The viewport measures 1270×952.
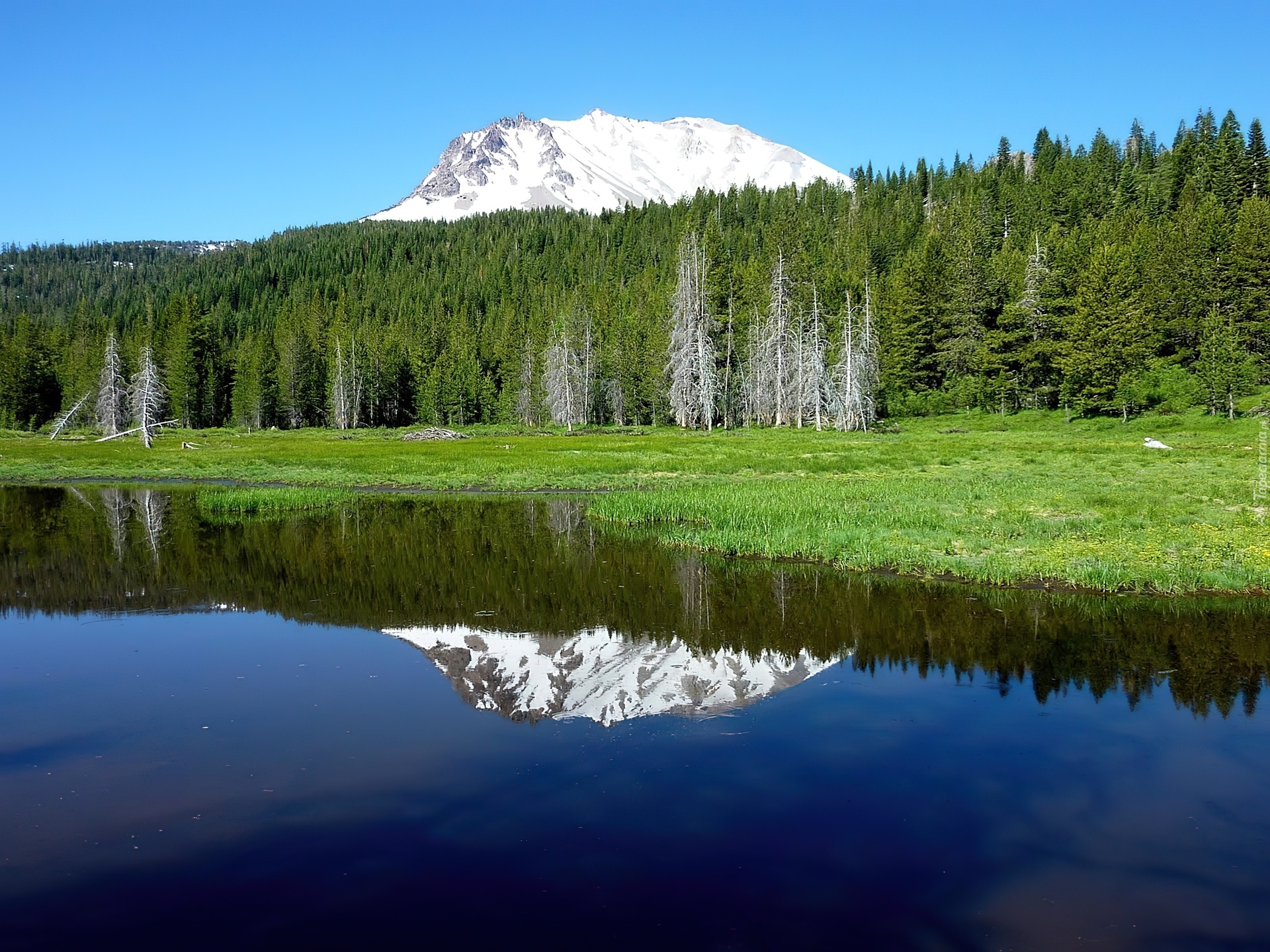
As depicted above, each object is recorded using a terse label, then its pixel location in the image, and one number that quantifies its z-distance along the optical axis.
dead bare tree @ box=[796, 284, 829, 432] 69.88
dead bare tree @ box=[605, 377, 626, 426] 97.54
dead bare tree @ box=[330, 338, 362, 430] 107.81
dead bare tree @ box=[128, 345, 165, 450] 67.81
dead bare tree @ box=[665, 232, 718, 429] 72.69
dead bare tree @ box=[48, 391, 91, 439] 76.19
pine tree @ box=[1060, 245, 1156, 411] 65.69
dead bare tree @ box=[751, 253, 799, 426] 73.88
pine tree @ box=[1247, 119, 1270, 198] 99.62
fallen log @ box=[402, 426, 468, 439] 78.75
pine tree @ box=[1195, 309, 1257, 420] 56.53
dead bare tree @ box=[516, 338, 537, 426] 108.25
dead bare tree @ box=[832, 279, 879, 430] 68.94
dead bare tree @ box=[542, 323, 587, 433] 95.03
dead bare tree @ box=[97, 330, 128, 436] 78.56
